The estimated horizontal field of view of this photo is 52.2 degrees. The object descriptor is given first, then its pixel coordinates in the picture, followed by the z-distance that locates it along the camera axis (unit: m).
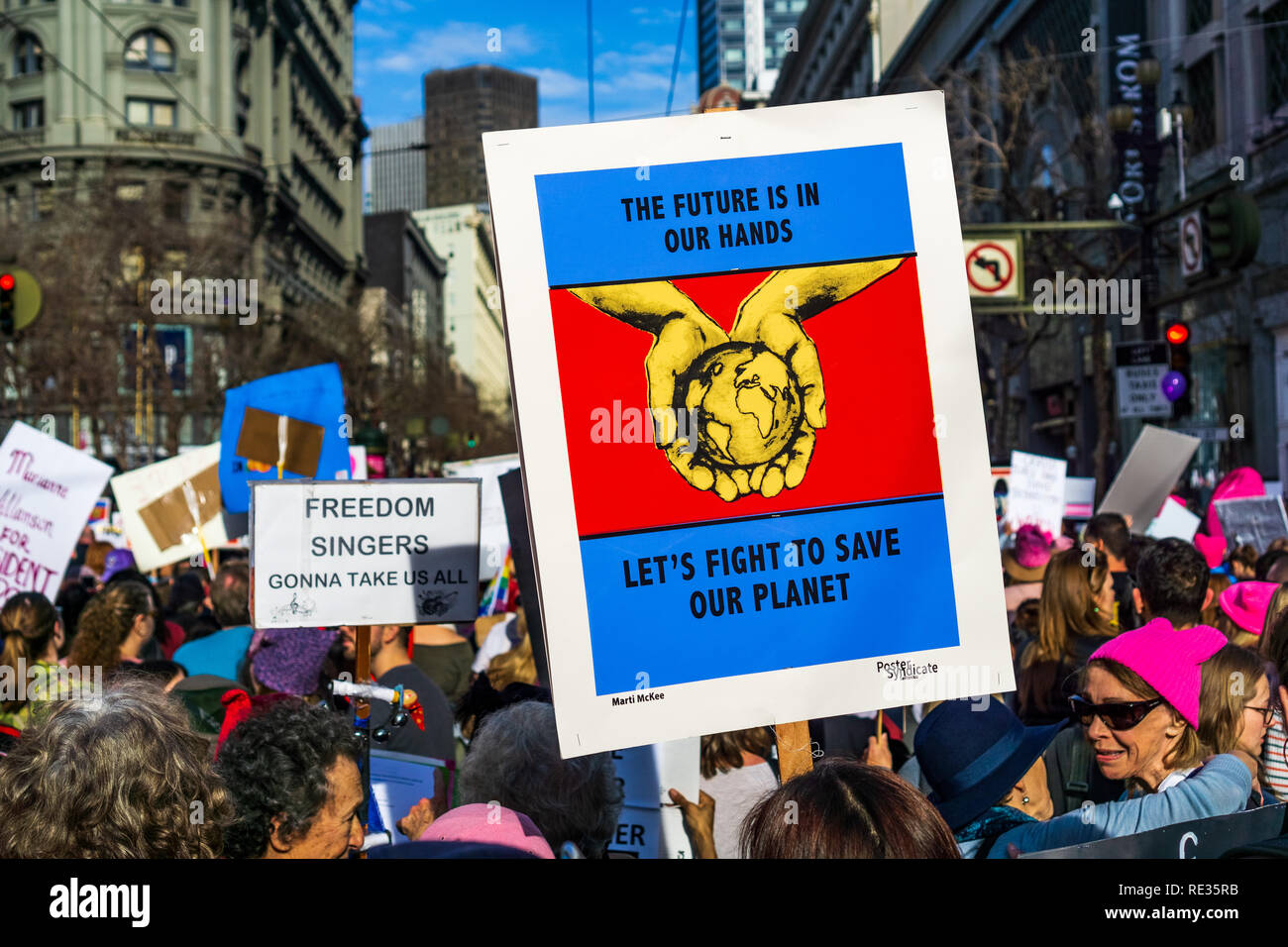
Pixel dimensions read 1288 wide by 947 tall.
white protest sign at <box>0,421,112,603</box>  6.95
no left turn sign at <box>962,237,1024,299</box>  16.44
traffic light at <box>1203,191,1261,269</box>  13.02
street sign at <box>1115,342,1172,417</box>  13.85
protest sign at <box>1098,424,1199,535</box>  8.65
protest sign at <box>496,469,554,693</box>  3.76
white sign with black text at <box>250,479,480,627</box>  4.27
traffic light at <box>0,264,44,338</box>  14.19
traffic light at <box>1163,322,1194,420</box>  14.41
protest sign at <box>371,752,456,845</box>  3.82
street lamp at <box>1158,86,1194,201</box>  18.88
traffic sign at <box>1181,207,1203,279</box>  14.59
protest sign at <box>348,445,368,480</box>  11.84
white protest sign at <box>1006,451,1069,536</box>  10.67
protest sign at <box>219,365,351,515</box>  6.93
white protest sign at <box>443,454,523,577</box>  9.16
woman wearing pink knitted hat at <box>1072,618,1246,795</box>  2.95
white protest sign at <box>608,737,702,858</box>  3.72
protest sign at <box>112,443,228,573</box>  9.31
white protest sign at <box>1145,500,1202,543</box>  9.84
